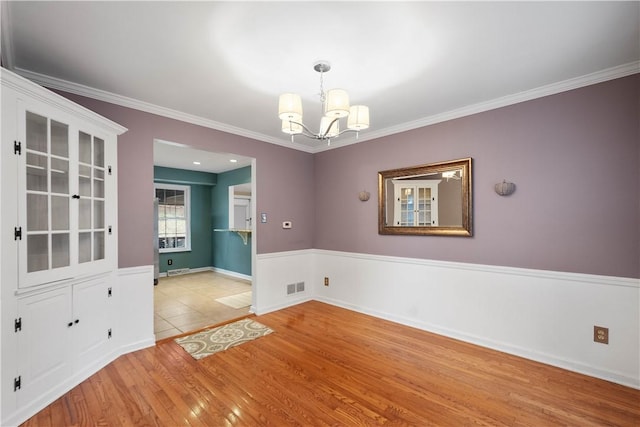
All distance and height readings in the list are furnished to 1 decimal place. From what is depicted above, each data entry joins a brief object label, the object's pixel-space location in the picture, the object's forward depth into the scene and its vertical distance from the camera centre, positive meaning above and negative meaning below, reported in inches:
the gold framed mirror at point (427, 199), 130.6 +6.2
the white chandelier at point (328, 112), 83.5 +30.6
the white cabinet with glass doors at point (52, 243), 75.5 -9.2
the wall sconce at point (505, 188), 117.1 +9.7
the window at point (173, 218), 277.3 -5.0
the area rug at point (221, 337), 120.0 -57.2
